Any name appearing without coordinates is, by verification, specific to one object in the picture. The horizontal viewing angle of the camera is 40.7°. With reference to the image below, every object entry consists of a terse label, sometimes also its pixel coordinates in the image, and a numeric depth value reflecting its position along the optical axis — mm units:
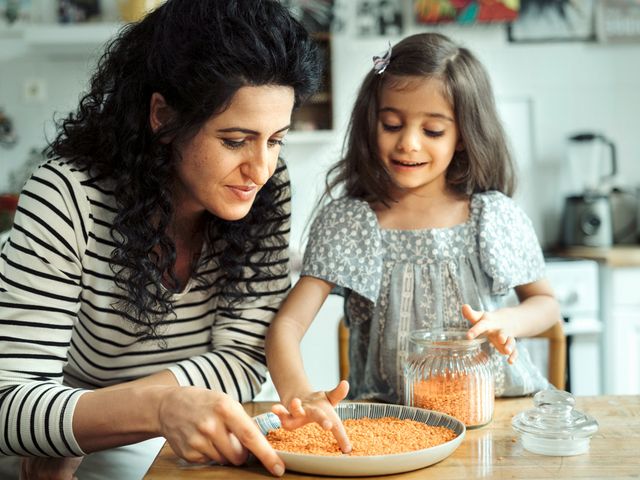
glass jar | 1149
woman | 1171
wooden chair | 1566
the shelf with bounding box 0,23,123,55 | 3303
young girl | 1441
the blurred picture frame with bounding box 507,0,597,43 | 3581
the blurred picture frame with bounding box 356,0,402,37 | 3570
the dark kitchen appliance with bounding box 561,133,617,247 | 3338
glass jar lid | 1026
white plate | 955
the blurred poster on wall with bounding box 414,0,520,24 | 3514
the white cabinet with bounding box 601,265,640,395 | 3072
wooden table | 972
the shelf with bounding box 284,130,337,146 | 3434
